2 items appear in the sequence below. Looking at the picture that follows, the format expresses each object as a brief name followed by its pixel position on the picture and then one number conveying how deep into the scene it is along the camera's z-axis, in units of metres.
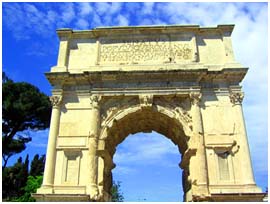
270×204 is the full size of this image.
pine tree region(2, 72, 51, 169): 20.66
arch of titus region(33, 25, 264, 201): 11.10
